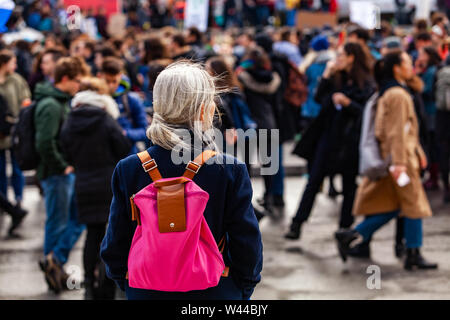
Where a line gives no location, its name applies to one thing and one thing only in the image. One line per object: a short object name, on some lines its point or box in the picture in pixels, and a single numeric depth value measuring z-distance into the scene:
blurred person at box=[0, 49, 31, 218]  16.95
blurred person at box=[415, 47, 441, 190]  18.27
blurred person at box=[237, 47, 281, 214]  16.11
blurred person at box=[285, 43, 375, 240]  13.61
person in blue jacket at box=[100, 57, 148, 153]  12.30
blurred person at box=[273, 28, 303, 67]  24.47
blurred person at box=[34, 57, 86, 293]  11.77
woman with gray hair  5.83
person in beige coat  11.92
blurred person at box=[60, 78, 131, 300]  10.72
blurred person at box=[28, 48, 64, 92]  15.89
